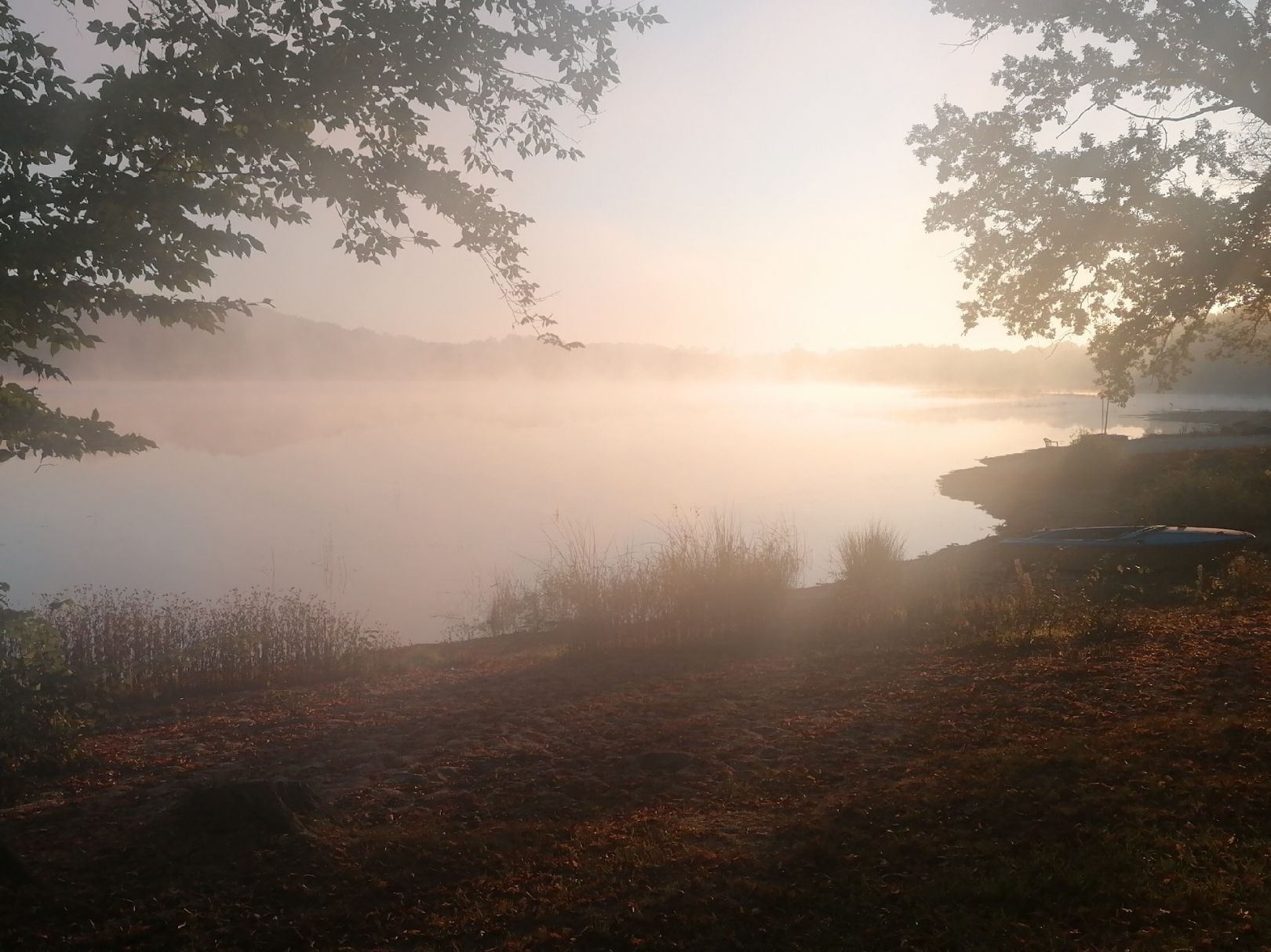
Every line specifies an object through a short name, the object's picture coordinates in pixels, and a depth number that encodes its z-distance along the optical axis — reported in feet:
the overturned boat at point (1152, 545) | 50.26
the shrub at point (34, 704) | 21.26
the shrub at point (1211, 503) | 61.72
